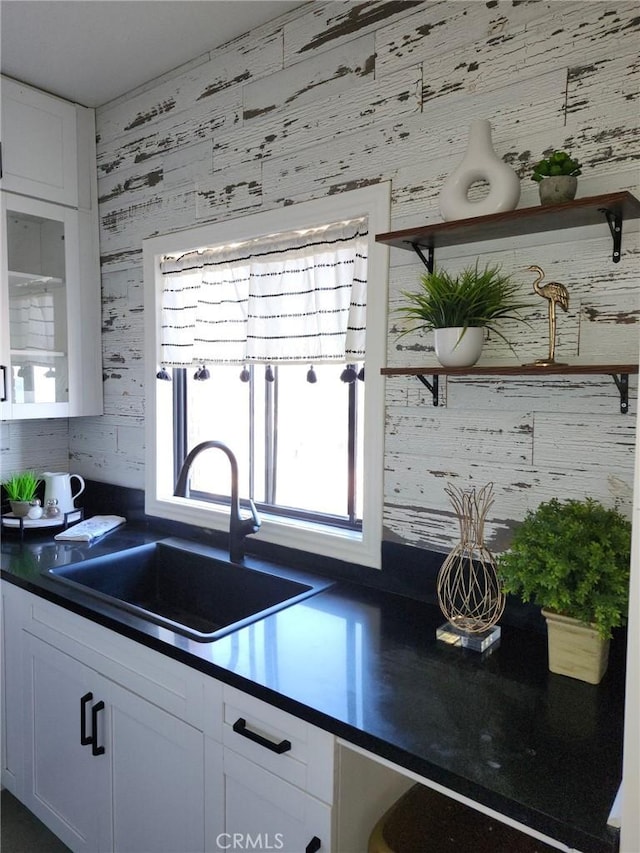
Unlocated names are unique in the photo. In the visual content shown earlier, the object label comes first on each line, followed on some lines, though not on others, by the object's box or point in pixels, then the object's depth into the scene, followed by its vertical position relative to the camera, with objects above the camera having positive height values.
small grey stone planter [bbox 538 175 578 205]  1.28 +0.43
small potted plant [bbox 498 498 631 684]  1.17 -0.38
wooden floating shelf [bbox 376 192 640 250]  1.21 +0.38
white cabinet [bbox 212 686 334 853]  1.13 -0.79
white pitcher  2.47 -0.42
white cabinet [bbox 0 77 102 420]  2.32 +0.53
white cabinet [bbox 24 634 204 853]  1.43 -1.02
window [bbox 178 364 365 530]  2.06 -0.17
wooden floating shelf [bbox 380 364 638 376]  1.19 +0.04
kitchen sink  1.87 -0.66
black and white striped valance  1.86 +0.31
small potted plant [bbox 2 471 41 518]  2.37 -0.42
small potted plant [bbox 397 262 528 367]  1.40 +0.19
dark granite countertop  0.92 -0.60
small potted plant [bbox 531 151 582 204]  1.28 +0.46
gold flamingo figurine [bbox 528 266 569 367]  1.31 +0.21
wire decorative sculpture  1.43 -0.48
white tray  2.29 -0.52
